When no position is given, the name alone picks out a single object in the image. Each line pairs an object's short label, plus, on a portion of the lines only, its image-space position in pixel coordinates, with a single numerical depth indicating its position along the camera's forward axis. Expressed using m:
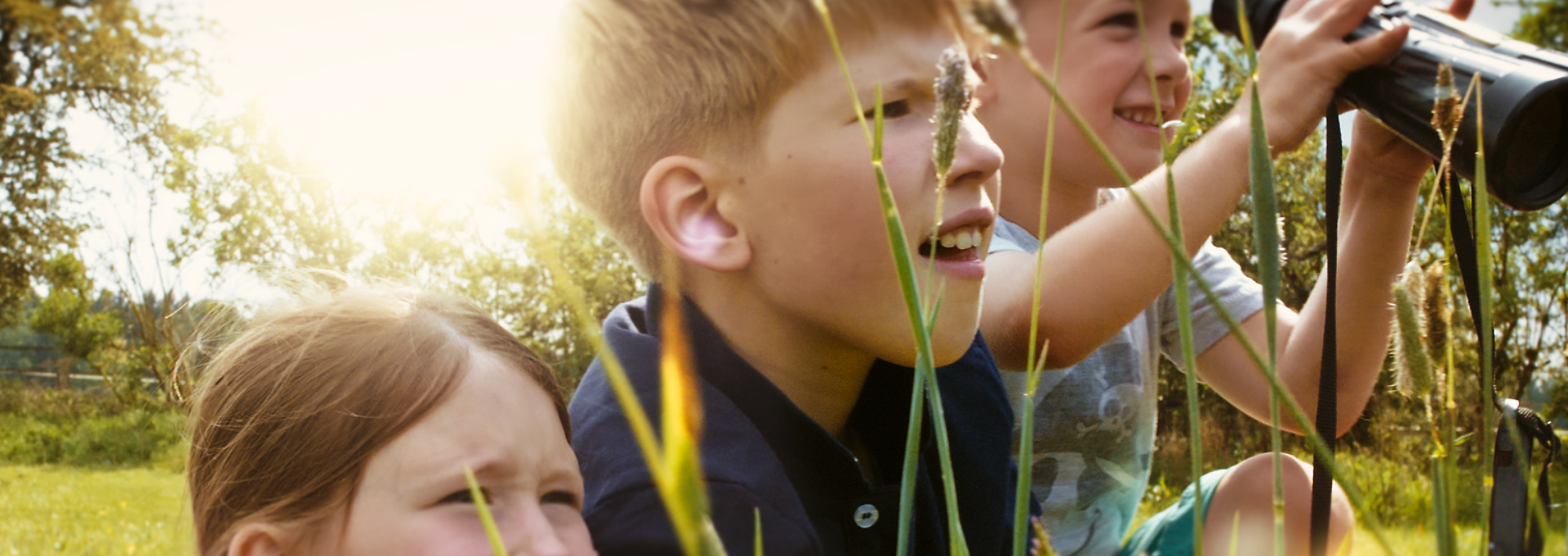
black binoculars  0.74
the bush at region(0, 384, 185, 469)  9.98
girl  0.81
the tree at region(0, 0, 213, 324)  6.34
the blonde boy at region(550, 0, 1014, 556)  0.85
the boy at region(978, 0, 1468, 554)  0.96
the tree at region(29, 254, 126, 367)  13.37
